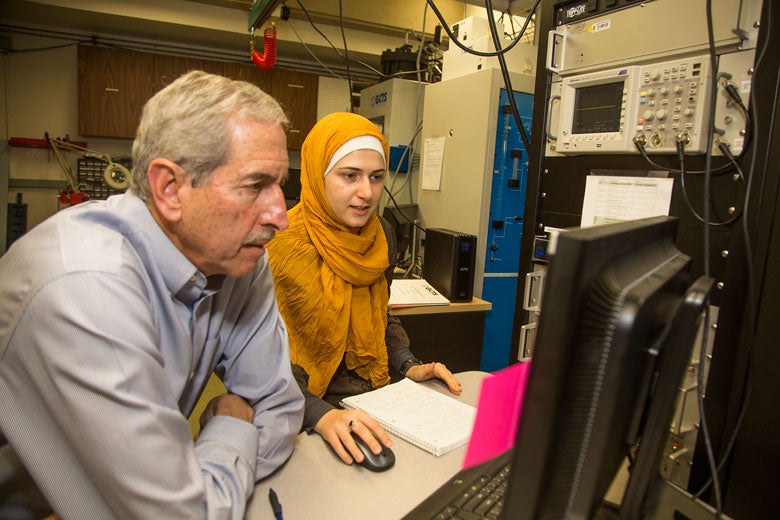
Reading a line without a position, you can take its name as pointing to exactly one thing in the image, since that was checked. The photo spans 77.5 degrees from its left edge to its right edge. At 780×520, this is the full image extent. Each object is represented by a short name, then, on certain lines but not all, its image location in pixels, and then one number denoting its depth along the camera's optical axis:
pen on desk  0.67
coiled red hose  2.59
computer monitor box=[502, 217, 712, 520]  0.35
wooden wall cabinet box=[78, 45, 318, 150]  3.68
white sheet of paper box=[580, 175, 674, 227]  1.04
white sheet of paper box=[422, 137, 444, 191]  2.56
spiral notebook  0.88
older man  0.55
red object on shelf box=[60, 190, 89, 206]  3.57
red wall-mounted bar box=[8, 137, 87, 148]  3.76
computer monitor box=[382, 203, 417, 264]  2.78
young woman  1.36
